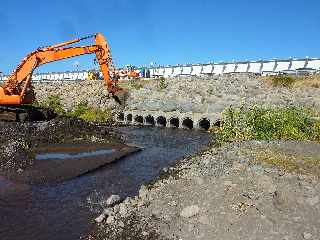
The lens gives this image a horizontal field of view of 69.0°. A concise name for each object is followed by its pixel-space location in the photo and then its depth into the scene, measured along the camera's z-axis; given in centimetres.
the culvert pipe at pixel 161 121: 3215
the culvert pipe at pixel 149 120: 3280
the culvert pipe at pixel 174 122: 3109
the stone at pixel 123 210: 846
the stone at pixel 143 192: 931
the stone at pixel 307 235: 653
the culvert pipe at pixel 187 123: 3042
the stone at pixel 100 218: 866
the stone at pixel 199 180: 908
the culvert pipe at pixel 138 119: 3326
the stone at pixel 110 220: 837
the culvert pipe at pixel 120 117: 3438
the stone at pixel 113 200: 1022
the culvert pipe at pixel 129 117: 3354
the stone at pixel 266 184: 807
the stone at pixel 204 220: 732
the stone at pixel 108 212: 875
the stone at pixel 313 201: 755
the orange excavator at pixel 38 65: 2302
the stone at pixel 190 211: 771
